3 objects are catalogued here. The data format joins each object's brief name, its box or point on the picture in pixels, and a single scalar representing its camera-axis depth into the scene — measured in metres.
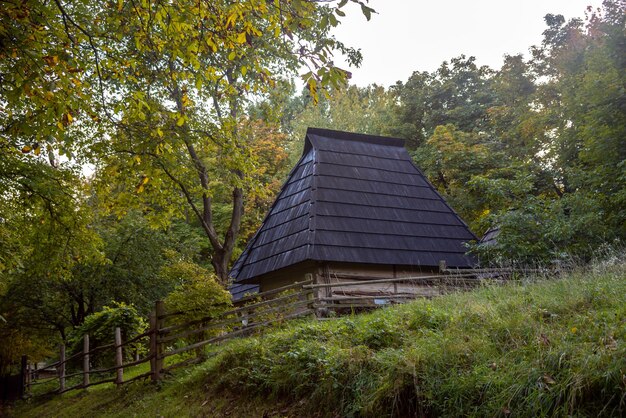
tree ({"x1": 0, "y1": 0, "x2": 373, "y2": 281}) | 5.59
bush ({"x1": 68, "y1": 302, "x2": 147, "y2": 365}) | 15.89
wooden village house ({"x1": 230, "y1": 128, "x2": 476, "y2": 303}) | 12.99
